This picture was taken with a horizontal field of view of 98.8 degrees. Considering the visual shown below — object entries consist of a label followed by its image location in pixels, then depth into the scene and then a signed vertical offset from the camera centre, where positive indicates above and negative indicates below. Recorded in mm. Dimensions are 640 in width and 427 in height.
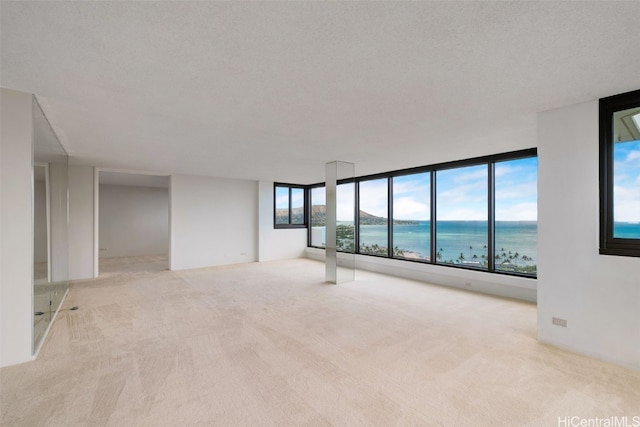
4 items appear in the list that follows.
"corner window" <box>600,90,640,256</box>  2586 +367
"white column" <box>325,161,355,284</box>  5852 +6
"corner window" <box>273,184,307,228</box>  9258 +255
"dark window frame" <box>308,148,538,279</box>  4812 +571
